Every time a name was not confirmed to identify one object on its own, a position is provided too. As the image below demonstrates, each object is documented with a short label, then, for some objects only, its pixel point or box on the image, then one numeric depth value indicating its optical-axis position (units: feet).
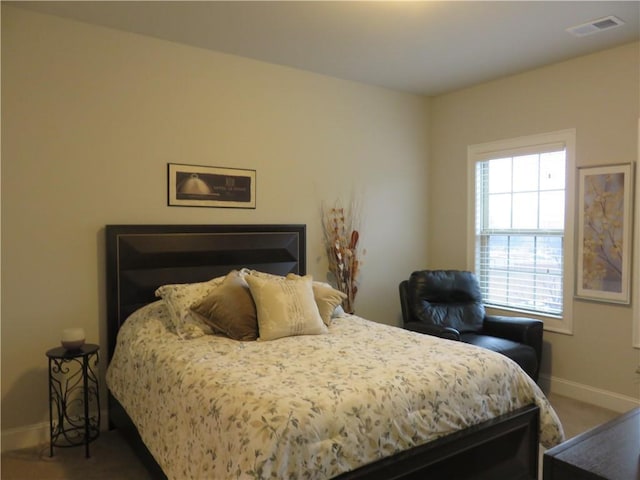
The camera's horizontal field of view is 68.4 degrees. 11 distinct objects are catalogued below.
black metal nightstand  9.56
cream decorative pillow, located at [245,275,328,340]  9.29
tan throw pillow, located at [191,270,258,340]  9.24
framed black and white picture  11.51
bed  5.83
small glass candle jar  9.41
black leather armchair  11.94
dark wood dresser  4.09
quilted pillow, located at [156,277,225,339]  9.30
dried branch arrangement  13.97
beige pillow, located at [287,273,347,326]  10.38
